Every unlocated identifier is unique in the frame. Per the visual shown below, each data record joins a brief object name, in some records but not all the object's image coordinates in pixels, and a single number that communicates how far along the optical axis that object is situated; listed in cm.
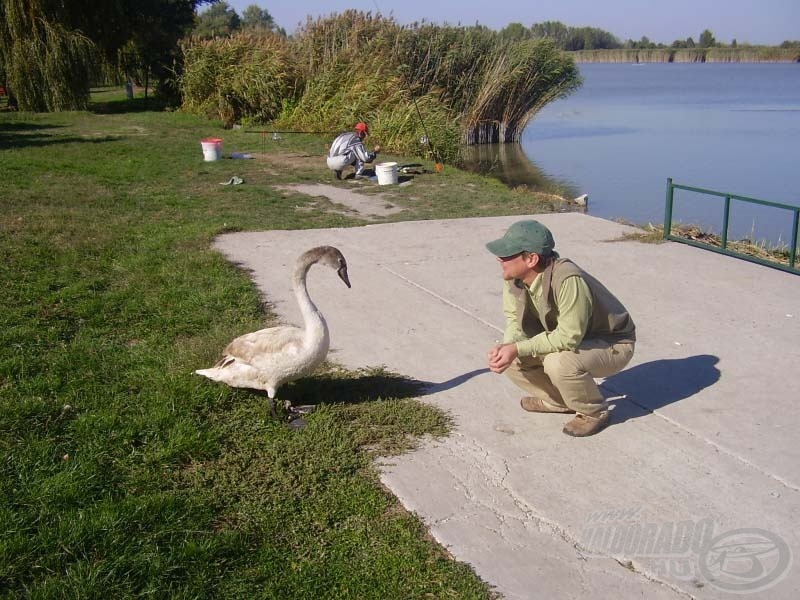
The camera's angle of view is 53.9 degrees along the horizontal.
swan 455
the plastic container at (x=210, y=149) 1645
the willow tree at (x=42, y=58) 2412
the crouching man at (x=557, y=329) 418
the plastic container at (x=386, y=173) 1395
